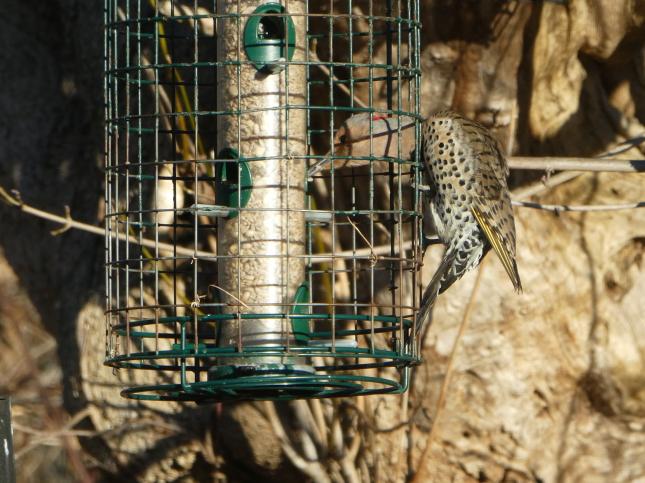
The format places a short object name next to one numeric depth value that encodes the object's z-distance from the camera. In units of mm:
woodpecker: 6285
